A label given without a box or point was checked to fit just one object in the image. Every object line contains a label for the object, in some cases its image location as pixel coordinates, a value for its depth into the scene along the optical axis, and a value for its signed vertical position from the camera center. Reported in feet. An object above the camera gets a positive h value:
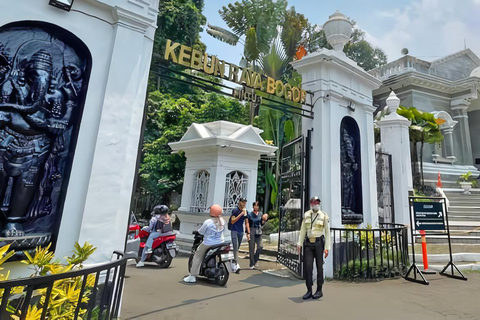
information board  19.89 +0.43
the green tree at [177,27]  64.46 +44.47
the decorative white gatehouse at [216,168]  29.40 +4.58
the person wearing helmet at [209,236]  16.52 -1.80
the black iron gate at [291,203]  19.19 +0.69
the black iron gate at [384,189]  27.71 +3.03
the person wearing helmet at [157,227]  20.88 -1.83
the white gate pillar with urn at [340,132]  19.40 +6.53
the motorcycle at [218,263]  16.34 -3.47
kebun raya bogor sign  14.16 +8.12
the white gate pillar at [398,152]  27.30 +7.08
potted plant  43.80 +7.67
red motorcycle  20.70 -3.62
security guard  14.46 -1.59
